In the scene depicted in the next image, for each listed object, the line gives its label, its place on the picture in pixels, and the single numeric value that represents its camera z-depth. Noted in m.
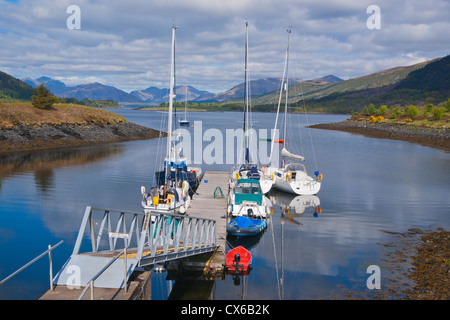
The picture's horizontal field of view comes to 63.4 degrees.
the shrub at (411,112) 128.99
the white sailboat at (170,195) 27.72
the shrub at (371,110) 167.62
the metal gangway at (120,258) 11.64
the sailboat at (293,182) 37.59
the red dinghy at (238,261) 20.08
